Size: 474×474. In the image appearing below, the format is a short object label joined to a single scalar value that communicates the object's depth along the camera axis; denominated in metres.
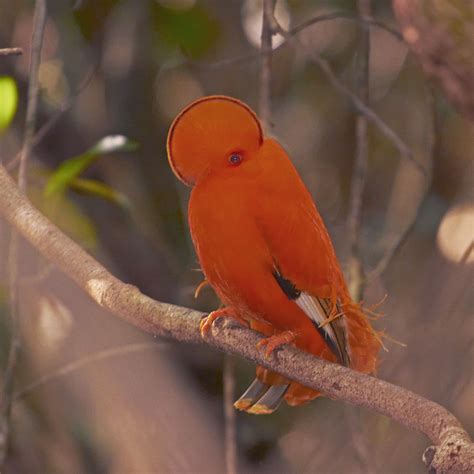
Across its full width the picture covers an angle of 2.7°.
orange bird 7.16
